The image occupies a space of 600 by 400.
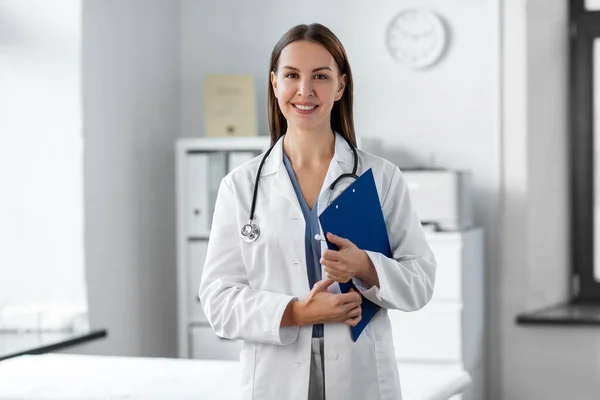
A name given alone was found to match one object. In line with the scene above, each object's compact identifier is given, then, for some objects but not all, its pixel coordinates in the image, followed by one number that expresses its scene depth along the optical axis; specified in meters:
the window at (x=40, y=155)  4.06
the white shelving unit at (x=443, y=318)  4.18
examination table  2.26
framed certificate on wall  4.72
